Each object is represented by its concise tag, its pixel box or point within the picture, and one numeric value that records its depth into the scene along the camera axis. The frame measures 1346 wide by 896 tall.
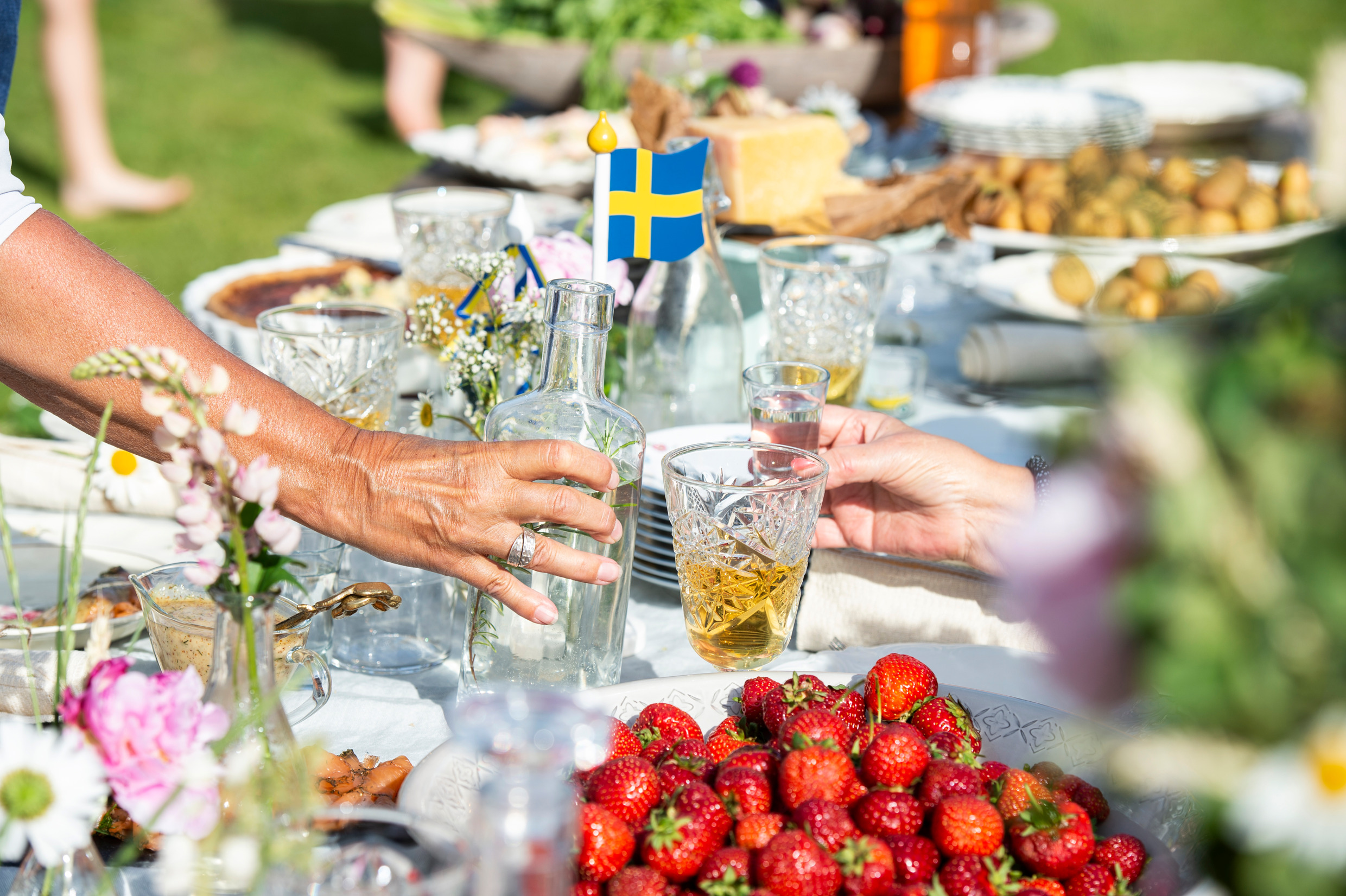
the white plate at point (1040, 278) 2.18
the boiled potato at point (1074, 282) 2.21
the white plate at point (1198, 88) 3.38
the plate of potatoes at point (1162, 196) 2.18
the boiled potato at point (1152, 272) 2.06
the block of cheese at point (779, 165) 2.23
